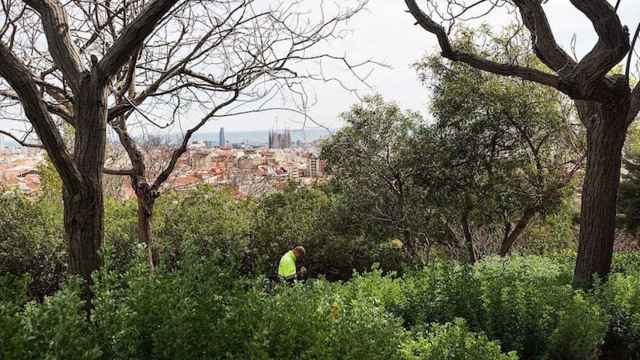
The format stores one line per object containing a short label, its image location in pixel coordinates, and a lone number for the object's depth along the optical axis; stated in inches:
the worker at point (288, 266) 330.6
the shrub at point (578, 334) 134.6
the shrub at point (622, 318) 151.9
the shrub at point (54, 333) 74.0
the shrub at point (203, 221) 461.4
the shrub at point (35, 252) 422.0
